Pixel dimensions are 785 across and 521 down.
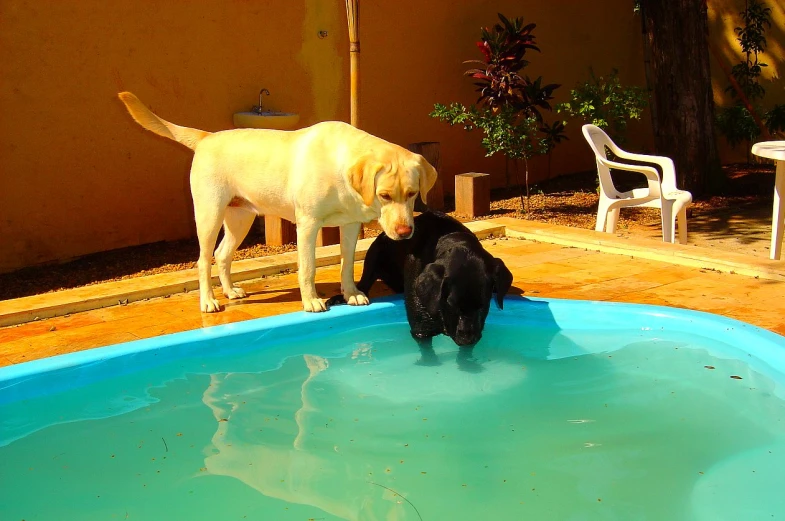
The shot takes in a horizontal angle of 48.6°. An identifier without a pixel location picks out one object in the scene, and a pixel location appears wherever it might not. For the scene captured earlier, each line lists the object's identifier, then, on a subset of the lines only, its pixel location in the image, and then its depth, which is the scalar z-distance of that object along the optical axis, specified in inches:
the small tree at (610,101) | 374.6
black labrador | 169.5
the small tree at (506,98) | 376.2
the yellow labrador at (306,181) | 173.8
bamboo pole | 273.9
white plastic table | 248.7
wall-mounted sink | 320.2
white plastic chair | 279.1
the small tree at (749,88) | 482.9
